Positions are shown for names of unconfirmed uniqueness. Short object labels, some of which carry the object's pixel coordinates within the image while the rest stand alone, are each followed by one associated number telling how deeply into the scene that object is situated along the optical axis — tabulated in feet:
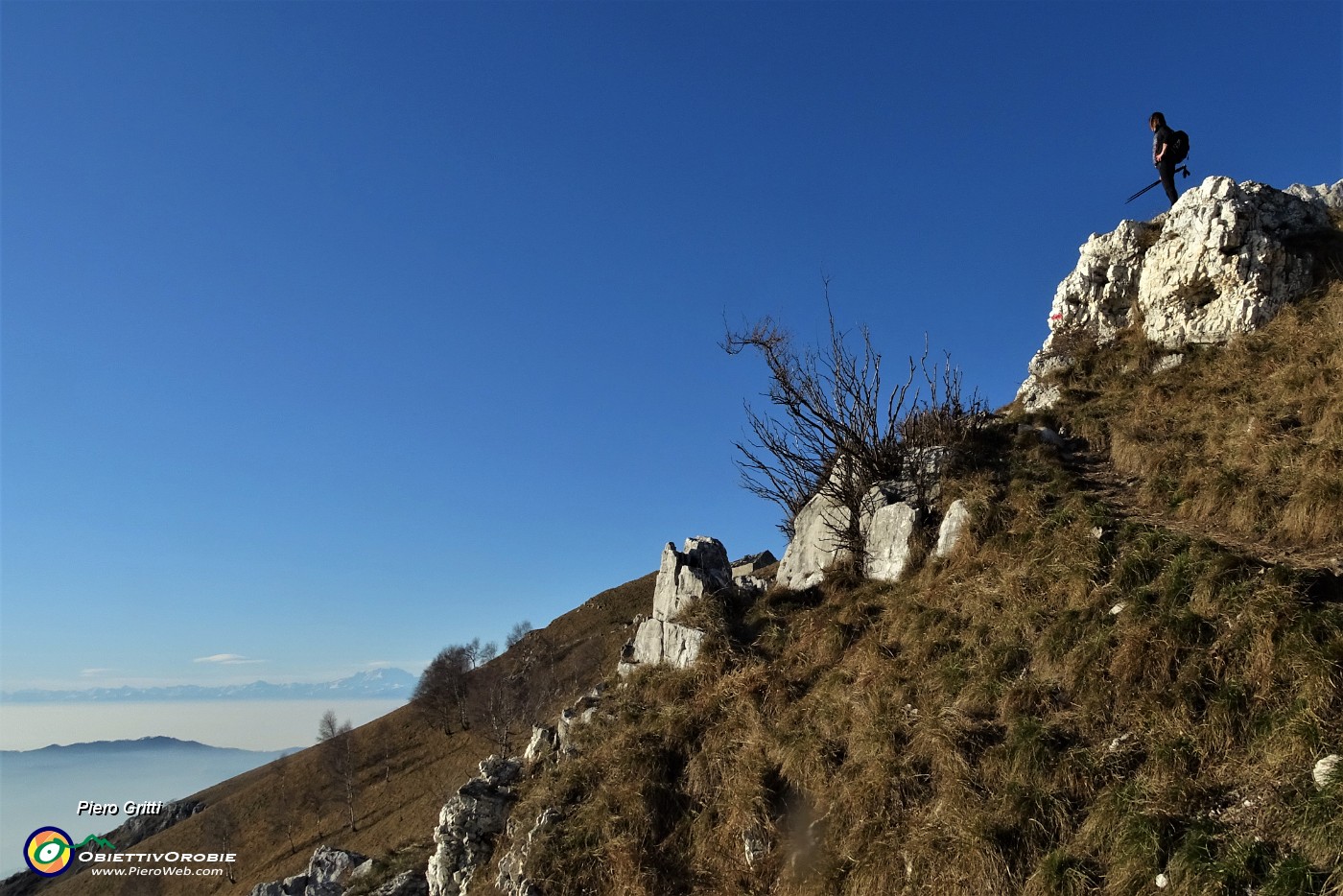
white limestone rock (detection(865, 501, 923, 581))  45.16
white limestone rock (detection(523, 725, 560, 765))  43.78
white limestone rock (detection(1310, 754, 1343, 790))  18.16
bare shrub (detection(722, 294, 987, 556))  49.96
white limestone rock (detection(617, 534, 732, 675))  47.62
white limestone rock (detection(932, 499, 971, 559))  42.57
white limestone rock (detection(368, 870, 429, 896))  39.11
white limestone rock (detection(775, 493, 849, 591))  50.57
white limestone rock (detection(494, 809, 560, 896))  31.83
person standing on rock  64.13
